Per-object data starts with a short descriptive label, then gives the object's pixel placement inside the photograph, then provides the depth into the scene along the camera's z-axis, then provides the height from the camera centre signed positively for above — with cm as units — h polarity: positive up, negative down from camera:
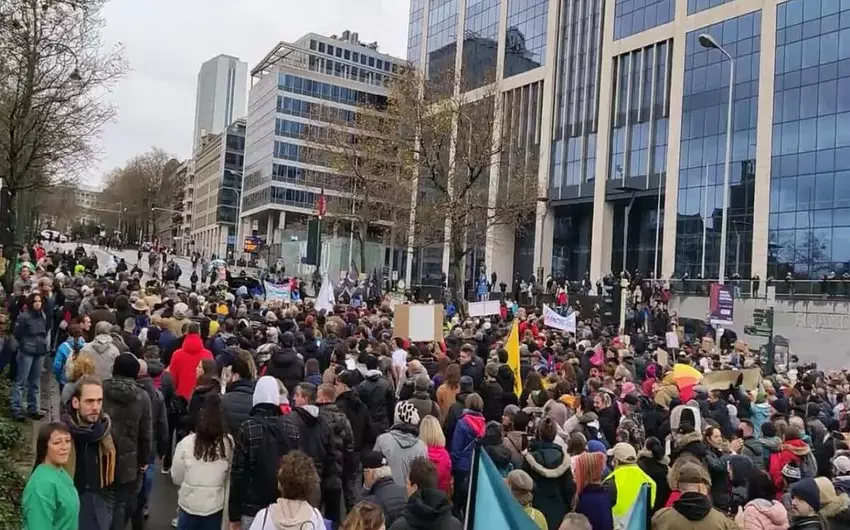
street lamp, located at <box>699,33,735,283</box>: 3303 +562
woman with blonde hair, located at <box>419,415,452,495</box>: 689 -143
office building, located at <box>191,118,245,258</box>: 11925 +1358
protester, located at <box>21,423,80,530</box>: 435 -126
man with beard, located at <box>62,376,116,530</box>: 517 -128
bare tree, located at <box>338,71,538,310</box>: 3161 +570
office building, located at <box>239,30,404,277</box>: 8981 +2046
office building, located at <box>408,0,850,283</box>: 4225 +1100
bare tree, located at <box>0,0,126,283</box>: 1961 +517
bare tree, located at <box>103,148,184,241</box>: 10700 +1143
